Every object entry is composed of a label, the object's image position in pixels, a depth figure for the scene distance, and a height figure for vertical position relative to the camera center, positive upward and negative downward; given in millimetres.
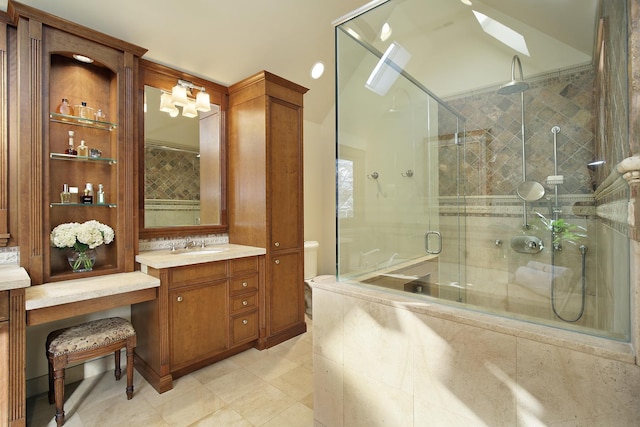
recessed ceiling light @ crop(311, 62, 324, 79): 3631 +1775
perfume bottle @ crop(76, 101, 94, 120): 2209 +786
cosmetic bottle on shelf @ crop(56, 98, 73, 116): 2129 +775
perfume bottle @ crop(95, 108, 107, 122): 2287 +773
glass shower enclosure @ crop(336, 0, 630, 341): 1558 +324
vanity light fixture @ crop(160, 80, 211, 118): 2662 +1046
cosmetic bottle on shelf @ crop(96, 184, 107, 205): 2297 +158
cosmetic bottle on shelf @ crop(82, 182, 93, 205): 2215 +161
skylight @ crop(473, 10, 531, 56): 2047 +1280
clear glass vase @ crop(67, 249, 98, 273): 2156 -321
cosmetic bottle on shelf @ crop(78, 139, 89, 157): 2211 +497
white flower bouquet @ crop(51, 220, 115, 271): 2010 -146
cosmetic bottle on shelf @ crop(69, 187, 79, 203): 2172 +159
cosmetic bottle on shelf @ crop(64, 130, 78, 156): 2174 +498
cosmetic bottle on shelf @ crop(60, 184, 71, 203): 2135 +156
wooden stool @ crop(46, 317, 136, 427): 1761 -804
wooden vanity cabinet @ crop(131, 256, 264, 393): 2137 -802
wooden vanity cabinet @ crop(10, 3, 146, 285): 1877 +590
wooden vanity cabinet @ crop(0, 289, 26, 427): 1573 -749
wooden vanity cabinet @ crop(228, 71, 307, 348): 2773 +274
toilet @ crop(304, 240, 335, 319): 3629 -660
